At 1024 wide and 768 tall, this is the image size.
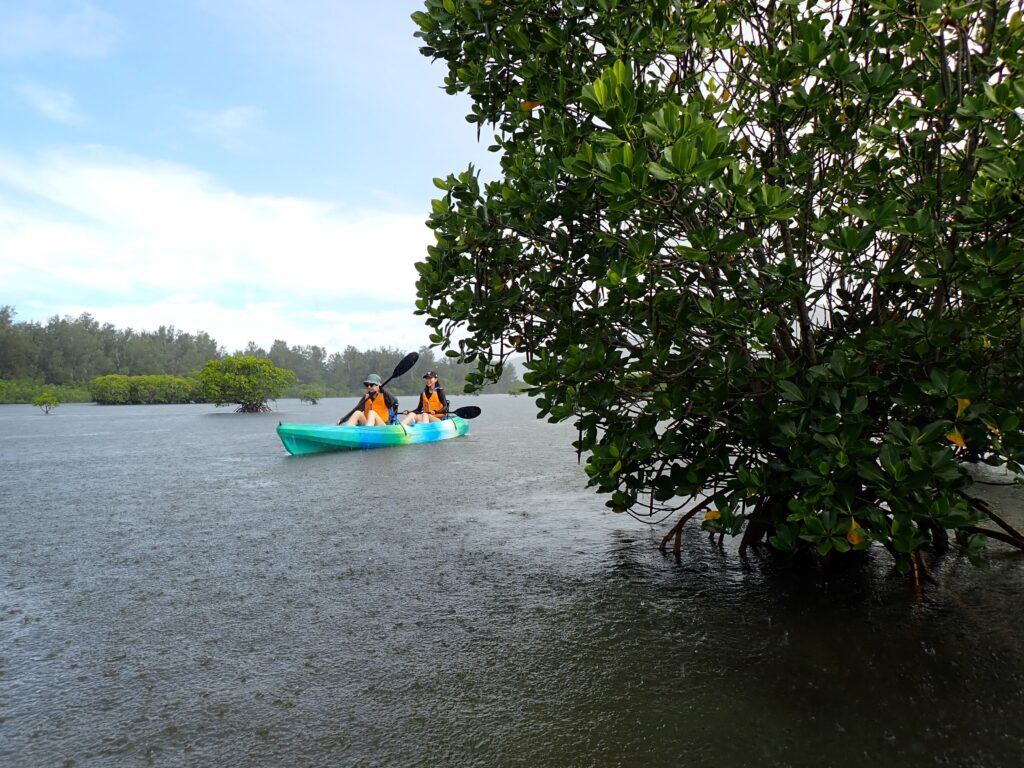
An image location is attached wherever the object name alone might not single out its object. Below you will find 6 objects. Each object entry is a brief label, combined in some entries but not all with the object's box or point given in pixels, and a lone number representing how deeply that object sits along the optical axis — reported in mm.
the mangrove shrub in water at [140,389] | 55844
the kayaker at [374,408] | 15586
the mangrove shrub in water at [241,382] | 40969
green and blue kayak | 13921
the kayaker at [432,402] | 18558
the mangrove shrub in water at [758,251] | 3332
